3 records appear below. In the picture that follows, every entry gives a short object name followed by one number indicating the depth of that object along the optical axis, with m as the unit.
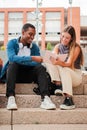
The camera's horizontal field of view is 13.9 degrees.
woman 3.82
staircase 3.44
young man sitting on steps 3.80
